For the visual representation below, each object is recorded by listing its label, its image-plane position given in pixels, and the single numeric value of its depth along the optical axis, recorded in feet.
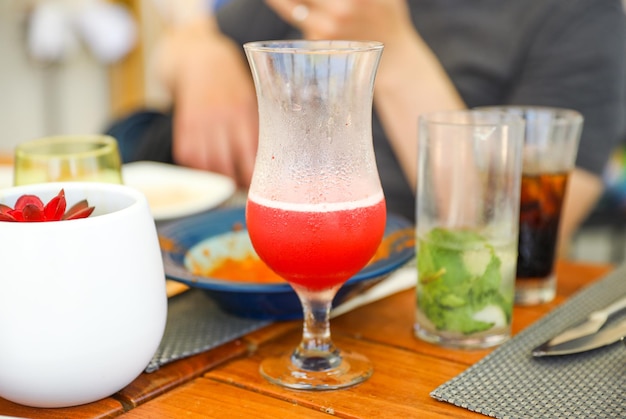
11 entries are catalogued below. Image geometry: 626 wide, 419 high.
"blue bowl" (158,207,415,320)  2.85
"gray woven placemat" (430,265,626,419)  2.57
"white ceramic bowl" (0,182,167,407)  2.47
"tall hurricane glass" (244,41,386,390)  2.60
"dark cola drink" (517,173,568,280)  3.18
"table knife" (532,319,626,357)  2.79
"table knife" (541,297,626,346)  2.84
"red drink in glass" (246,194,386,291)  2.62
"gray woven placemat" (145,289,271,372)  2.82
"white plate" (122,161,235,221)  3.74
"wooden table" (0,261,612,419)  2.58
